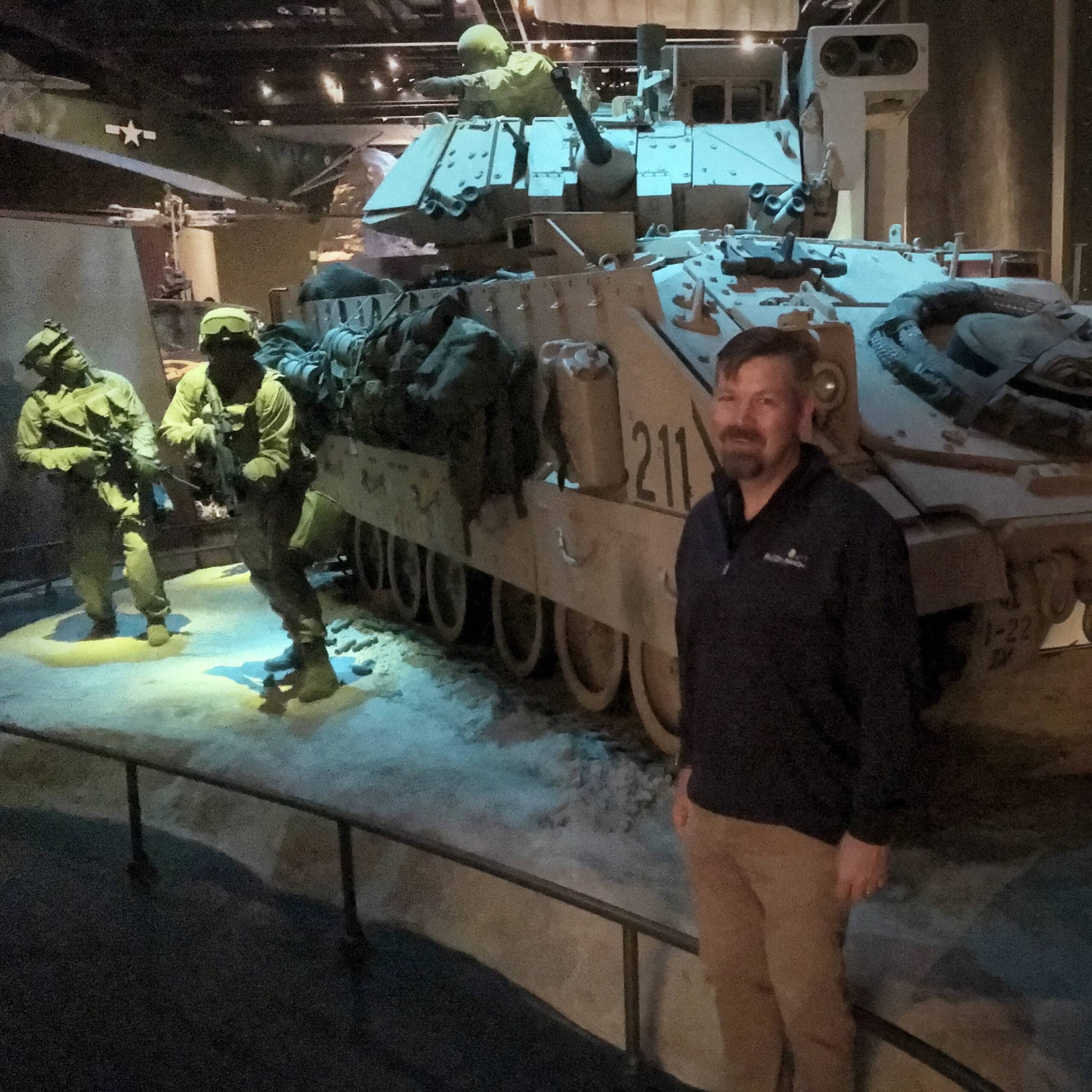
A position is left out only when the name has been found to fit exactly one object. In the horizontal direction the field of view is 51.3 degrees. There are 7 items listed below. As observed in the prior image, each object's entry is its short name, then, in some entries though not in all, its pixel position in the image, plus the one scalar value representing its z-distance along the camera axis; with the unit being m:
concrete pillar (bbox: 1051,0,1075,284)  9.93
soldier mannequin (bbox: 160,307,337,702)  5.59
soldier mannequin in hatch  7.57
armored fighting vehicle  3.89
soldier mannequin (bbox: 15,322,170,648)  7.15
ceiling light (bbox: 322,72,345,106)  15.70
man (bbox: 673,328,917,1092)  2.01
